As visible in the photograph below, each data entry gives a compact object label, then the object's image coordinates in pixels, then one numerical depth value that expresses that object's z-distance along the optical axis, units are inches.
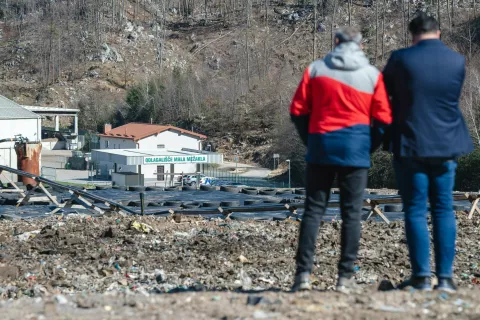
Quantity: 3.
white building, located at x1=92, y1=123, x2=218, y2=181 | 2240.4
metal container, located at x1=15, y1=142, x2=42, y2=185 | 1892.2
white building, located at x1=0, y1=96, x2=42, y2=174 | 2564.0
